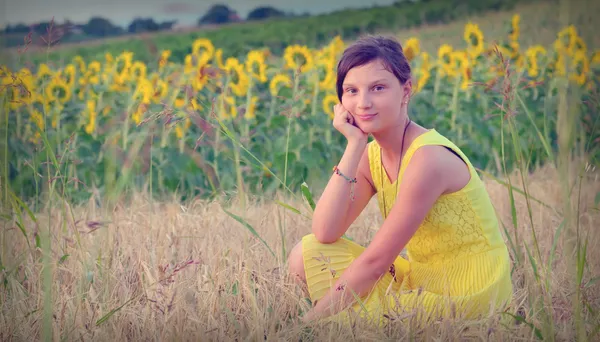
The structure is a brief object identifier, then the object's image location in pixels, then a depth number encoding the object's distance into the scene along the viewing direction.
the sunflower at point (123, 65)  5.89
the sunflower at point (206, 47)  5.65
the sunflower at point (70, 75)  5.86
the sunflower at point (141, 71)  5.88
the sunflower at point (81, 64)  6.76
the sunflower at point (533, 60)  6.46
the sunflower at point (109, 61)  6.69
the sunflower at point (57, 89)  5.45
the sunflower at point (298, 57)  5.82
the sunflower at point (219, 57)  6.27
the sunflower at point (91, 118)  5.39
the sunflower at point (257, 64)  5.55
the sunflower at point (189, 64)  5.51
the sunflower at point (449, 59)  6.09
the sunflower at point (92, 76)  6.40
